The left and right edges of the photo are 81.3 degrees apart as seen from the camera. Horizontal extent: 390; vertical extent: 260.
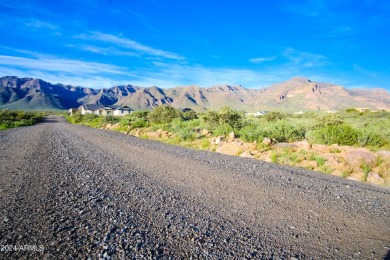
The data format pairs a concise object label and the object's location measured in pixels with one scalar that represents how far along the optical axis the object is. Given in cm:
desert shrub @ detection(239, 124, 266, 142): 1381
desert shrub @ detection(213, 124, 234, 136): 1689
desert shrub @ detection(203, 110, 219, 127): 2110
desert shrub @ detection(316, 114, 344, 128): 1802
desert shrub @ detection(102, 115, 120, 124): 4021
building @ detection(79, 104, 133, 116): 9593
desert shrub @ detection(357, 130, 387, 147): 1154
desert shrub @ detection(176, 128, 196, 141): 1714
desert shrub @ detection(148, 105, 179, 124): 3575
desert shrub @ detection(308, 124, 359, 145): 1194
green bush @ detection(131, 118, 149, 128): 2913
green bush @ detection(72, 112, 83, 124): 5408
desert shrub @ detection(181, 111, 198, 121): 4600
